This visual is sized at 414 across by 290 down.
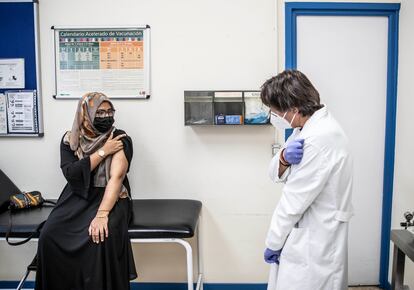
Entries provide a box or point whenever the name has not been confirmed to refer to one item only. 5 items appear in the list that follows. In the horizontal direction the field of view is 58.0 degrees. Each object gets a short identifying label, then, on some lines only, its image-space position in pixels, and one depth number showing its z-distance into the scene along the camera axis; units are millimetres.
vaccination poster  2326
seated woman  1851
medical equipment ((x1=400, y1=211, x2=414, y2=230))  1468
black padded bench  1886
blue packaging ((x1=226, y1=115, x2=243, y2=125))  2248
